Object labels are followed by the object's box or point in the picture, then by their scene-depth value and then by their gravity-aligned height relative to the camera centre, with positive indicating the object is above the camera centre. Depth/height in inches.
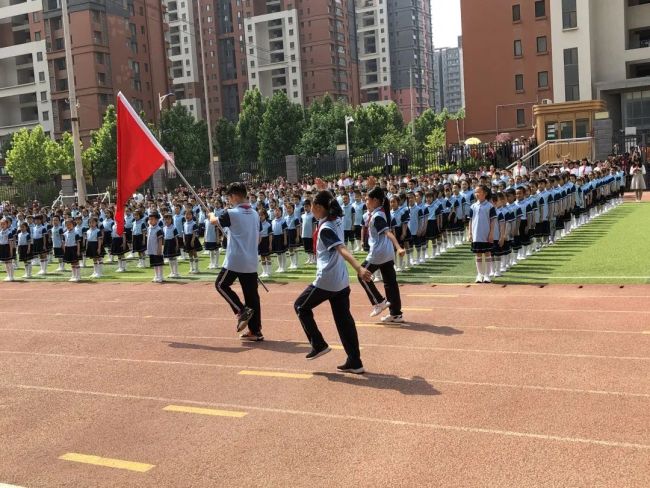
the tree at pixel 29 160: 2255.2 +117.8
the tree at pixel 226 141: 2839.6 +175.8
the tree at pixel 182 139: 2532.0 +174.9
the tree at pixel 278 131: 2608.3 +185.7
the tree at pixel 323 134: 2436.0 +156.7
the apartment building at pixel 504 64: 2188.7 +325.3
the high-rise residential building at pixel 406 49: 5890.8 +1043.2
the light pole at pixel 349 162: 1576.0 +34.0
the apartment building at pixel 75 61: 2997.0 +583.7
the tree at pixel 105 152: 2246.6 +130.9
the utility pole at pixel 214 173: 1603.8 +32.0
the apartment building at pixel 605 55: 1907.0 +290.0
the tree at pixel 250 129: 2770.7 +213.4
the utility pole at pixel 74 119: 1050.9 +112.7
